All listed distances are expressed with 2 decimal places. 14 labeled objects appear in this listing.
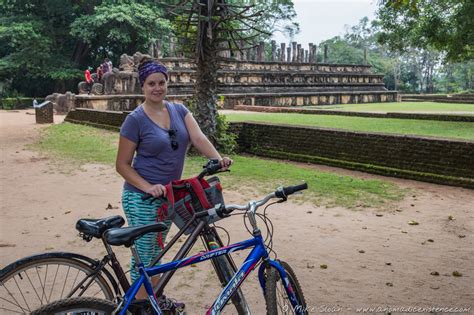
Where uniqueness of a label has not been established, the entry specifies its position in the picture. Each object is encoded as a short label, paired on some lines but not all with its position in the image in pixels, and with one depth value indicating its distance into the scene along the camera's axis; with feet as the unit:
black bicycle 8.17
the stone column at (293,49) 124.51
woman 9.62
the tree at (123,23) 101.09
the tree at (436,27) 40.65
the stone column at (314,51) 131.15
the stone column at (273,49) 121.22
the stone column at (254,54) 133.55
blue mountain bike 7.54
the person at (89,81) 88.58
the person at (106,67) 84.68
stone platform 77.97
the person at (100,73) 86.11
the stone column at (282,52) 121.02
